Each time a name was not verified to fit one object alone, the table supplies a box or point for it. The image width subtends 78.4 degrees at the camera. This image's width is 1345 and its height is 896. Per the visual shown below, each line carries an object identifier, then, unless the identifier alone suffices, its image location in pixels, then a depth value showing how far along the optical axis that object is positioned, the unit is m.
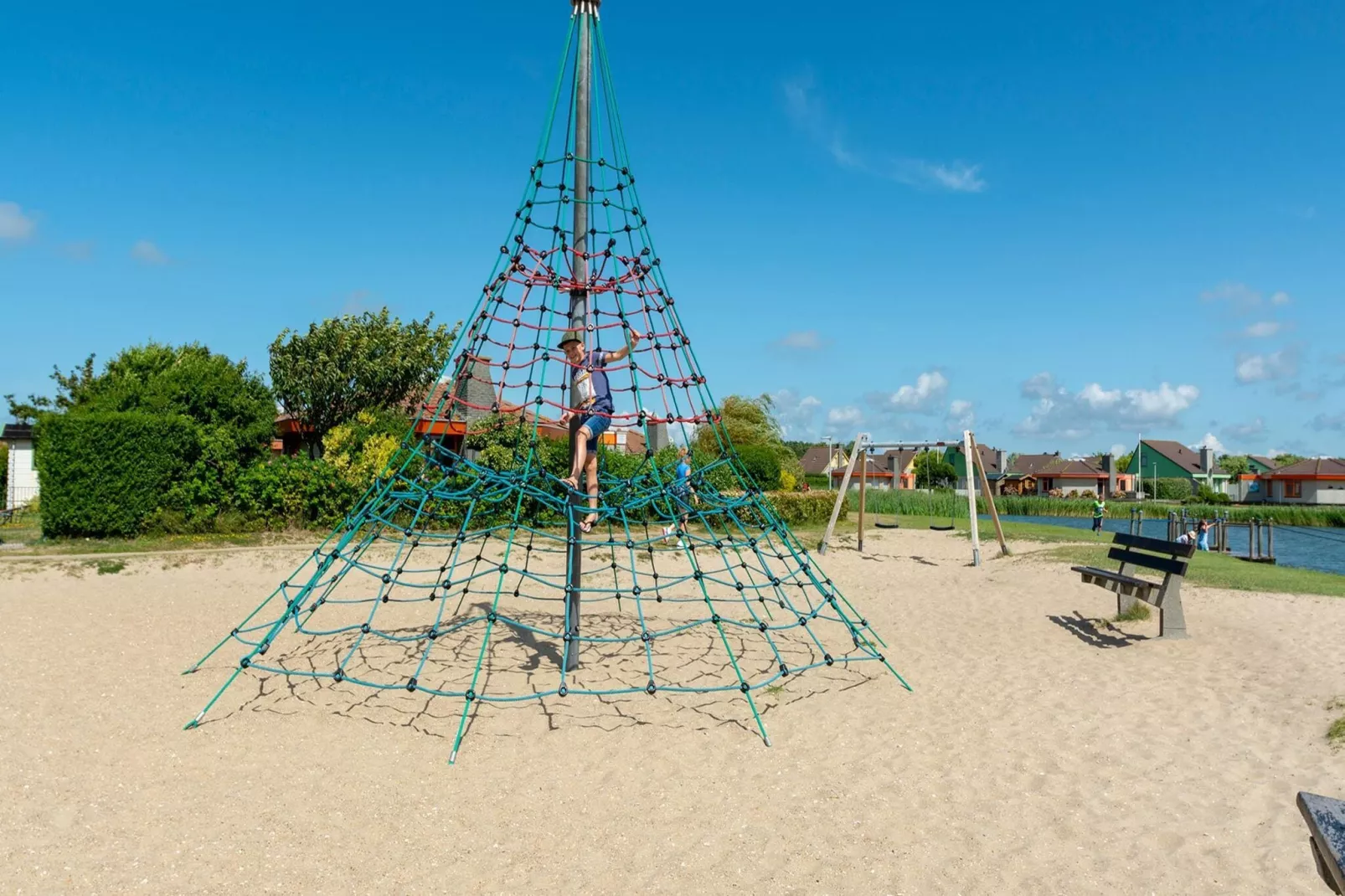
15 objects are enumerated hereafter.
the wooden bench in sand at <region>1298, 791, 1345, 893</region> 1.19
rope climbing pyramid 5.96
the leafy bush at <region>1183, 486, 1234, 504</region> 51.19
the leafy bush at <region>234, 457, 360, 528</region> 14.62
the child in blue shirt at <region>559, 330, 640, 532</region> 6.04
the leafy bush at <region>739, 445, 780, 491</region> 22.88
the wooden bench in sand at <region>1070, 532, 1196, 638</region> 7.14
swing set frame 12.38
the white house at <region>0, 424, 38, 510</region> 21.98
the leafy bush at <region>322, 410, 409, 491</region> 15.51
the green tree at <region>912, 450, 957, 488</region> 59.06
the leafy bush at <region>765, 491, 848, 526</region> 19.25
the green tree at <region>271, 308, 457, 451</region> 23.31
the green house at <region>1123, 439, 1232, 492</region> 60.15
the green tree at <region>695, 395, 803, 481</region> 31.31
